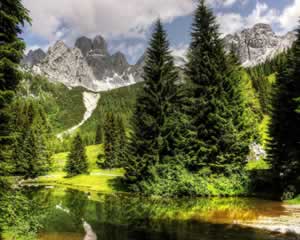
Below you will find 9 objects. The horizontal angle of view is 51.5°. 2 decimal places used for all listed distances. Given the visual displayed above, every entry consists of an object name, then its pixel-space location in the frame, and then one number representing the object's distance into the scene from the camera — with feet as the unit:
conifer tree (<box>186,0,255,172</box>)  115.33
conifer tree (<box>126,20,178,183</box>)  124.26
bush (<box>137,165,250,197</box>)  114.11
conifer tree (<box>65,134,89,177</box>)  212.02
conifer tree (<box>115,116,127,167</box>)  256.46
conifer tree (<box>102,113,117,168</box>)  253.03
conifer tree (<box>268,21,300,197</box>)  99.14
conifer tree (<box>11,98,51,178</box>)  232.73
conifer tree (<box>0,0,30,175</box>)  50.26
